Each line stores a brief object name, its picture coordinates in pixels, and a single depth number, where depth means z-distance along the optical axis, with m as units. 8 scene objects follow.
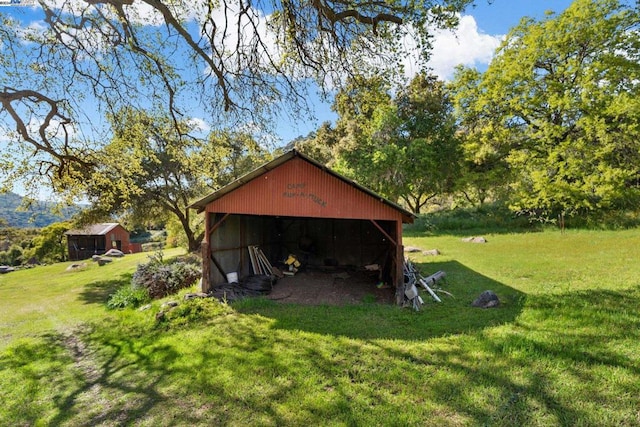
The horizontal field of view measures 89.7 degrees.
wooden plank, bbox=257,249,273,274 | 11.55
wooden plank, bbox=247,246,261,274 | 11.40
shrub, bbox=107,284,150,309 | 9.95
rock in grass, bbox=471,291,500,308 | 7.31
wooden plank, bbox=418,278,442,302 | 8.15
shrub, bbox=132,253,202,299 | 10.31
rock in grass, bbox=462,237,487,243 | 16.52
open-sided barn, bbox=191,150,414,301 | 8.52
